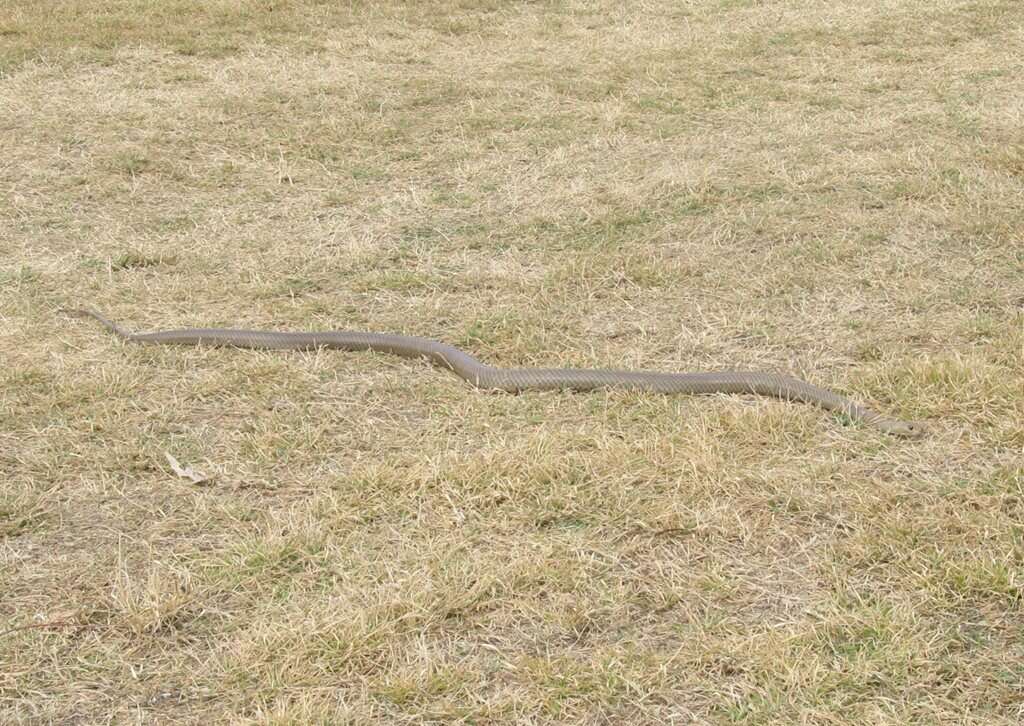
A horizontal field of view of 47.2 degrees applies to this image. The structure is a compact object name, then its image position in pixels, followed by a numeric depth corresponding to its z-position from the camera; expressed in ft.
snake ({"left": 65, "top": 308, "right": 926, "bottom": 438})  14.80
